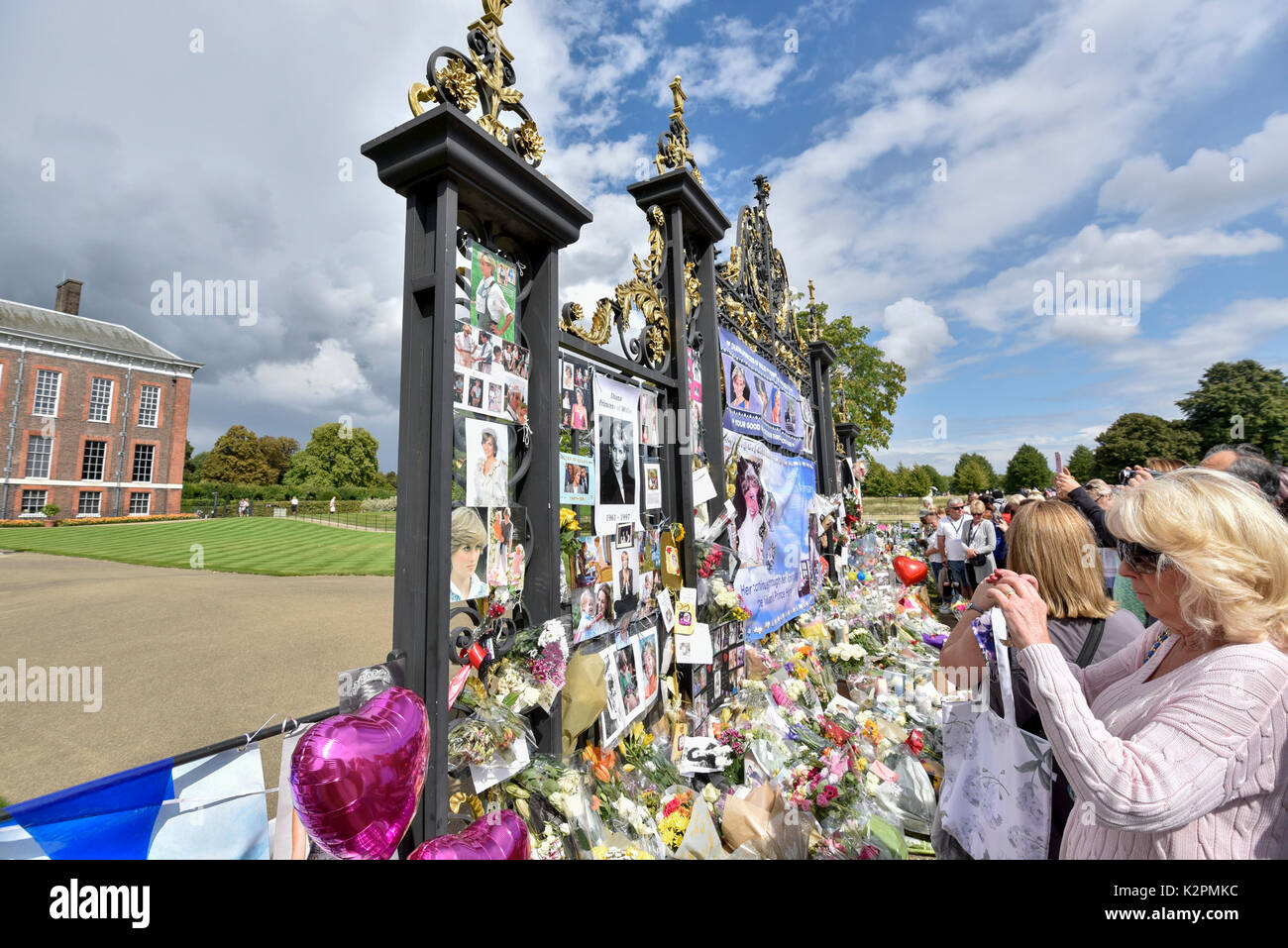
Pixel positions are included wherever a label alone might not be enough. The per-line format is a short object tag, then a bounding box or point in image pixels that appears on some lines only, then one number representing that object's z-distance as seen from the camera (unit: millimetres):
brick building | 29656
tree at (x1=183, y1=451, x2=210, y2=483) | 55969
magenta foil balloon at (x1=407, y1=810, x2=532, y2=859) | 1467
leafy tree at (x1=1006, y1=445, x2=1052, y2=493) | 62841
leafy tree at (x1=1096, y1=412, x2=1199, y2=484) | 41312
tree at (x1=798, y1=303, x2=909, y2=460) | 19594
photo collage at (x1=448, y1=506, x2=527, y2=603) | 1992
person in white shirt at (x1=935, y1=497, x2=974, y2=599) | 9670
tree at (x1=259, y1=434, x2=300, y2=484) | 59359
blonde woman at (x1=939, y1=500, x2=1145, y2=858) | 2018
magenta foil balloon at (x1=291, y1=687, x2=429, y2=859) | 1236
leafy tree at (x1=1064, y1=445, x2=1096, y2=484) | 56969
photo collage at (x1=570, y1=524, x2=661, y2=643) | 2762
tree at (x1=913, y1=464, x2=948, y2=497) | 71500
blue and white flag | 1063
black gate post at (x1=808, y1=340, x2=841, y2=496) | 8180
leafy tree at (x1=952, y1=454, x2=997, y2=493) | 70000
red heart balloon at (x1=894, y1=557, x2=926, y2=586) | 5305
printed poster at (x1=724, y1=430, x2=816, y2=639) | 4633
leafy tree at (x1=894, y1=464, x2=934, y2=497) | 67000
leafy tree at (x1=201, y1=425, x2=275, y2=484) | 54016
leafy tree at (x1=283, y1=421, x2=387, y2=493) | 53750
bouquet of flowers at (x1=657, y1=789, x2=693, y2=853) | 2410
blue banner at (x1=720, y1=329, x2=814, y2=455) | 4566
